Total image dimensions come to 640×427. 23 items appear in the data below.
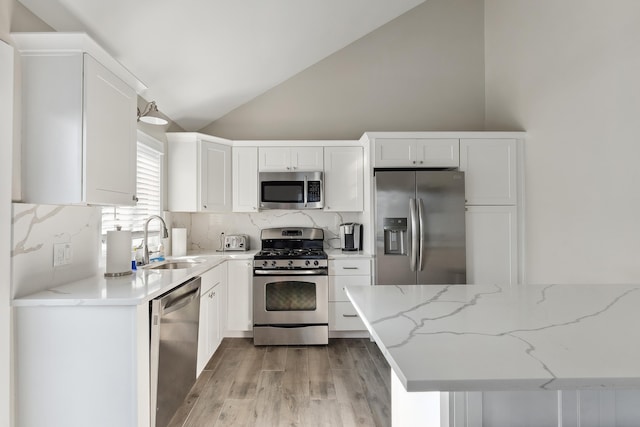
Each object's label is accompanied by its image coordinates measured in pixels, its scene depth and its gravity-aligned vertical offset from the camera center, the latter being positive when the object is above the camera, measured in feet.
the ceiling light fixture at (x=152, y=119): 7.34 +2.27
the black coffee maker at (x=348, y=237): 12.01 -0.65
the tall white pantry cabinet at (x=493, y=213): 10.73 +0.21
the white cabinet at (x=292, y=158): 11.86 +2.22
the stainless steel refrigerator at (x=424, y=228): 10.29 -0.21
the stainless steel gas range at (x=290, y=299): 10.62 -2.62
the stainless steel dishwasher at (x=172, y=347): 5.63 -2.50
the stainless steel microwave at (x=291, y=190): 11.80 +1.06
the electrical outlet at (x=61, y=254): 5.79 -0.63
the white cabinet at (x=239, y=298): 10.92 -2.62
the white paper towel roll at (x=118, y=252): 6.58 -0.66
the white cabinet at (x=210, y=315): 8.36 -2.63
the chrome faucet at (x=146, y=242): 7.88 -0.55
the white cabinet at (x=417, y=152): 10.84 +2.23
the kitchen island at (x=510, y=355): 2.10 -0.99
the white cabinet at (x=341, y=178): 11.92 +1.50
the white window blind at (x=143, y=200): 8.02 +0.61
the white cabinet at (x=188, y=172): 10.97 +1.59
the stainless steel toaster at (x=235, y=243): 12.22 -0.88
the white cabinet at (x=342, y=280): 10.93 -2.06
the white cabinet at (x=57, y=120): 5.09 +1.56
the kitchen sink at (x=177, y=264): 9.12 -1.28
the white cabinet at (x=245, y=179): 11.89 +1.47
